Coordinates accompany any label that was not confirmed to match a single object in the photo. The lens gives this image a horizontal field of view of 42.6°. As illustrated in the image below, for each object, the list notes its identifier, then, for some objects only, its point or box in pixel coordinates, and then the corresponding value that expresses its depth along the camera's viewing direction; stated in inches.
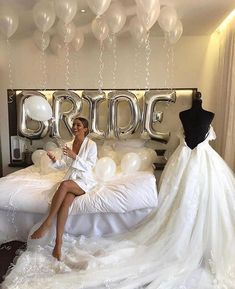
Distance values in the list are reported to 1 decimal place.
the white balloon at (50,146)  142.6
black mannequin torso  104.3
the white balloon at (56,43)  136.0
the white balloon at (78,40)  131.5
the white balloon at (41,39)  128.2
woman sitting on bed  94.6
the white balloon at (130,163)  118.4
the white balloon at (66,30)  117.8
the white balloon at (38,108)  111.1
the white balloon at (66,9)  98.6
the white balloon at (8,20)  106.3
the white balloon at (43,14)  103.6
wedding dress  78.7
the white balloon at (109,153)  131.5
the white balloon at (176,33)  117.4
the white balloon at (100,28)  113.3
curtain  118.0
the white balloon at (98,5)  93.4
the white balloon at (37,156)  135.0
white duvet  97.6
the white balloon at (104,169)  110.8
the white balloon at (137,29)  117.0
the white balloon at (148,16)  98.2
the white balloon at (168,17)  106.5
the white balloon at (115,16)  105.8
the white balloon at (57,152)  126.8
